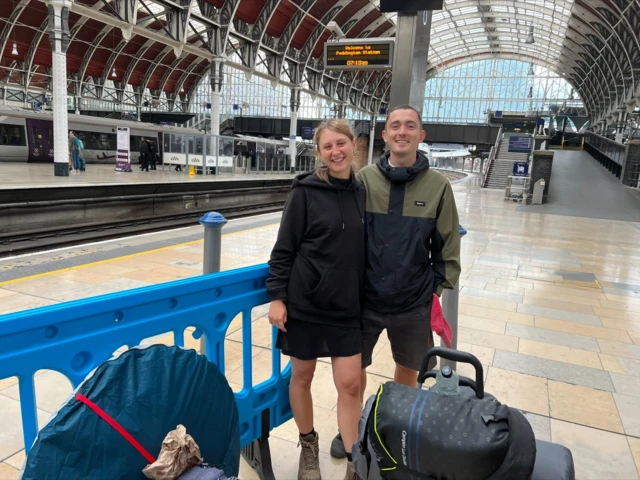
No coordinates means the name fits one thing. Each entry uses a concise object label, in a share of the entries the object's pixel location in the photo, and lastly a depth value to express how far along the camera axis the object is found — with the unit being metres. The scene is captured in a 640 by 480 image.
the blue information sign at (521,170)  18.98
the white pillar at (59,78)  15.49
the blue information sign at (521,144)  28.16
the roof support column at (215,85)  23.84
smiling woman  2.00
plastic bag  1.27
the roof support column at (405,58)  4.38
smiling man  2.16
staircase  27.88
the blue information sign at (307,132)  45.98
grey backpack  1.23
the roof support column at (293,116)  32.03
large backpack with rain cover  1.18
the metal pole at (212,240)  2.95
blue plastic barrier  1.38
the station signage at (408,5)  4.15
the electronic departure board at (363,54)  5.80
